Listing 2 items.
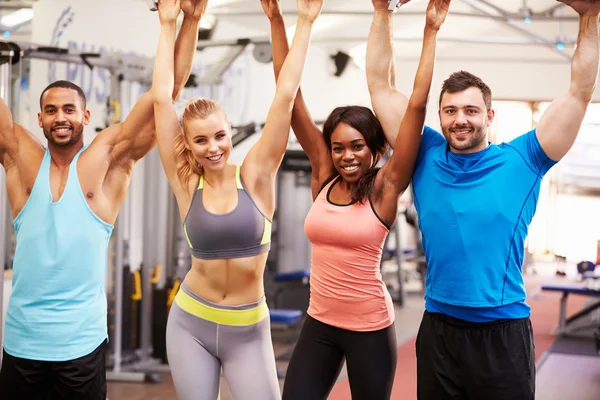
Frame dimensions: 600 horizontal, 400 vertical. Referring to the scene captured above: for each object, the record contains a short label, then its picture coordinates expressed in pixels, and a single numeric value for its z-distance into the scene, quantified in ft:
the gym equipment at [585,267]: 25.20
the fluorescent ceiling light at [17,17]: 19.07
